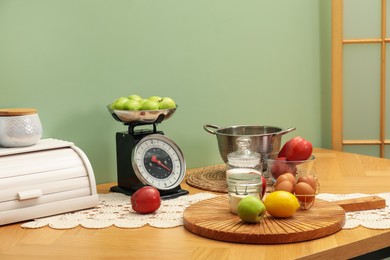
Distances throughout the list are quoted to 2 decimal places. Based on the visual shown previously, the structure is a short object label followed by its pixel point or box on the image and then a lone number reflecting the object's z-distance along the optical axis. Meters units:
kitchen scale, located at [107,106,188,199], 2.56
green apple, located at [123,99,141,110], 2.59
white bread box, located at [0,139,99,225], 2.32
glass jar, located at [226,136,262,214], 2.31
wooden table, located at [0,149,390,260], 2.09
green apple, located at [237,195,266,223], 2.20
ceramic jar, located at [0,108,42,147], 2.44
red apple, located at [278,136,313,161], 2.67
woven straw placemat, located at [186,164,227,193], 2.70
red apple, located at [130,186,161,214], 2.38
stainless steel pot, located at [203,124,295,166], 2.73
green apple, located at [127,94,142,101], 2.66
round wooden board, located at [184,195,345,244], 2.15
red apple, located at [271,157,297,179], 2.59
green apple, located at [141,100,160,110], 2.60
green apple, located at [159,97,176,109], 2.64
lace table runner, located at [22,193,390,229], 2.30
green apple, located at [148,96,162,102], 2.68
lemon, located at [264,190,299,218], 2.24
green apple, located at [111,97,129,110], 2.62
